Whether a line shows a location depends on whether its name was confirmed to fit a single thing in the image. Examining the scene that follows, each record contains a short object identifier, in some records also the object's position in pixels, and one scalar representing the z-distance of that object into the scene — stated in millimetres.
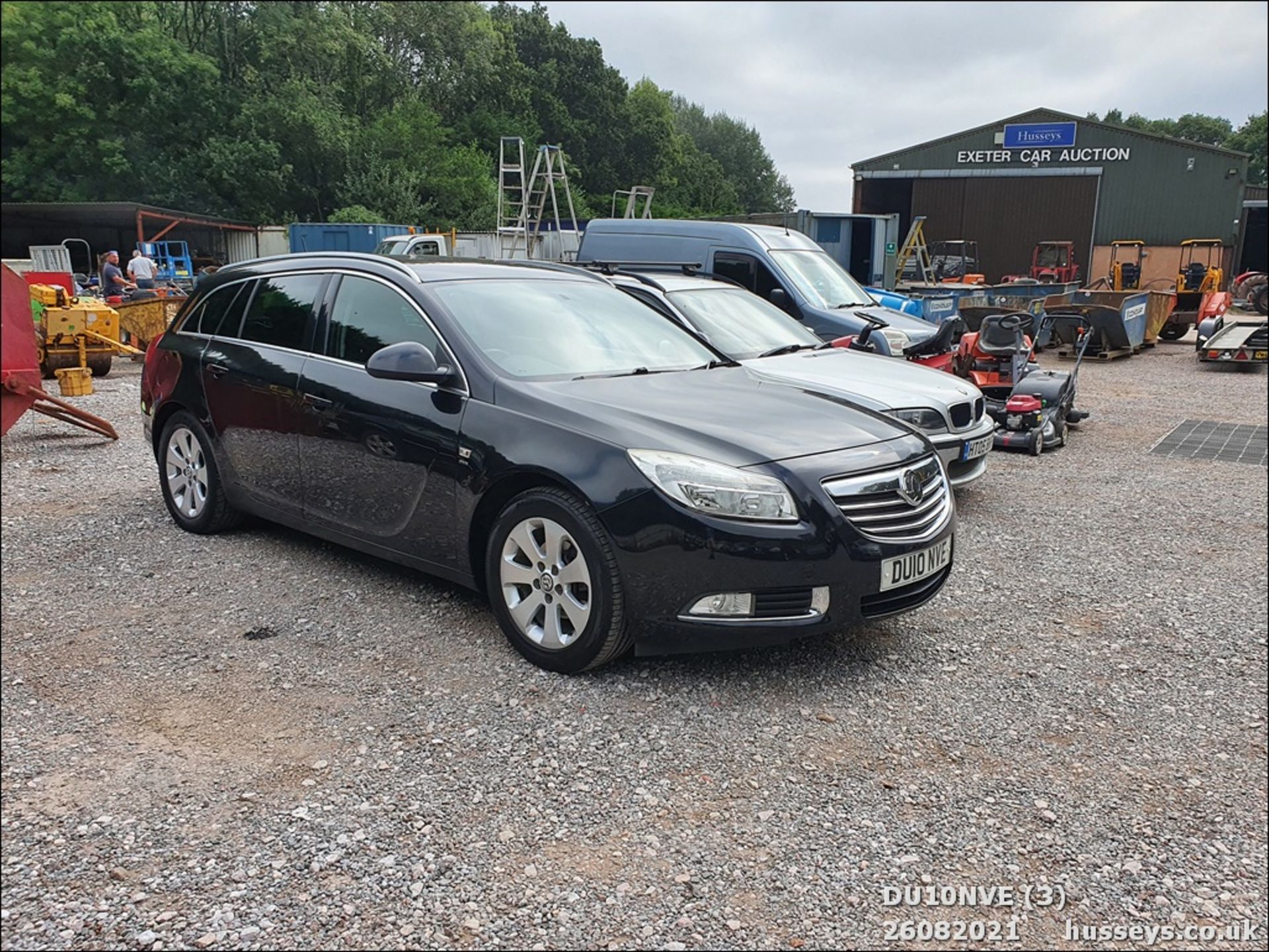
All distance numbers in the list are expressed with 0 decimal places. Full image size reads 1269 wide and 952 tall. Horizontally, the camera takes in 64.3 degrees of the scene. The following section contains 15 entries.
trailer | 16047
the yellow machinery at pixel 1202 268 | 27203
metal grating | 9391
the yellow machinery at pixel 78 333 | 11789
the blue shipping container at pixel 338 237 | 27297
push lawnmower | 8867
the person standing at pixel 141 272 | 19297
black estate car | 3723
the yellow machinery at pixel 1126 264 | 28391
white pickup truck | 20688
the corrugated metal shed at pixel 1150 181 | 33875
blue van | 10664
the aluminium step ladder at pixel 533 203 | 28797
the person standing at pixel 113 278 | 18609
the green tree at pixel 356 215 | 26734
